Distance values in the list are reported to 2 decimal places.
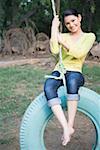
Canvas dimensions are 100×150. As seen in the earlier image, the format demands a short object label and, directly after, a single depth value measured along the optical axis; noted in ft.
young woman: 5.77
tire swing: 6.15
